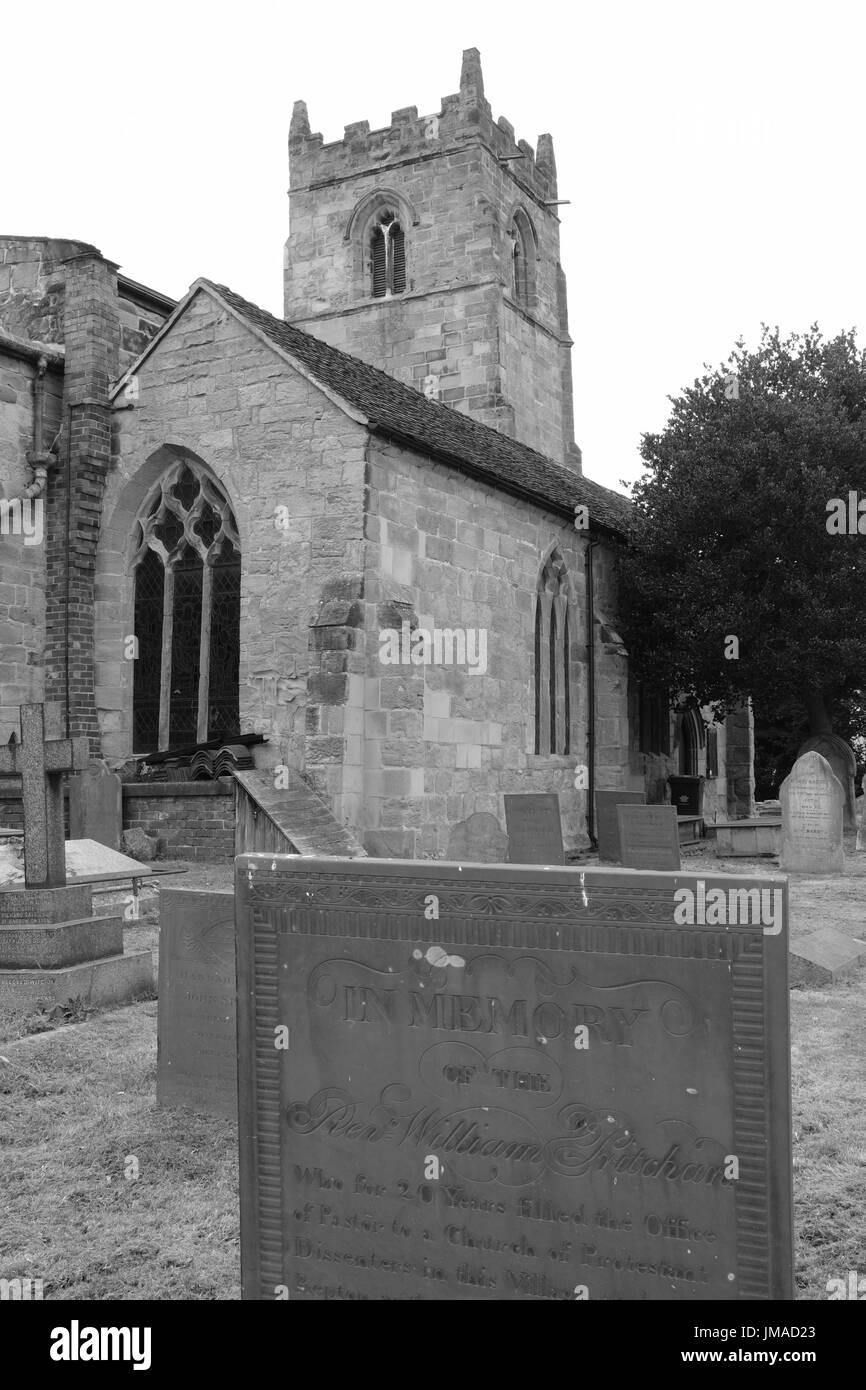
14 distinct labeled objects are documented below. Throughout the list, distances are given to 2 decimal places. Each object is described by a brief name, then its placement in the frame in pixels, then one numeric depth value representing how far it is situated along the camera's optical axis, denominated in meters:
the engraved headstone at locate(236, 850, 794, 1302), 2.98
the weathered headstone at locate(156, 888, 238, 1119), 6.06
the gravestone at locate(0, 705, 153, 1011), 8.10
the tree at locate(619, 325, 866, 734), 21.80
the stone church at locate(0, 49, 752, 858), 15.48
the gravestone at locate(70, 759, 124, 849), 14.87
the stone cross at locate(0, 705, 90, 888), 8.43
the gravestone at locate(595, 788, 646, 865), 17.86
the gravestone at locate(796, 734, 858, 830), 23.97
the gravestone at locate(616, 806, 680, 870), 13.70
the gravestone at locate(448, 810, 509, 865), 15.30
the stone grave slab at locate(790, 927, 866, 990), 9.08
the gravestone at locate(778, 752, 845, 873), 17.64
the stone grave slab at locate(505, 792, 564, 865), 13.89
